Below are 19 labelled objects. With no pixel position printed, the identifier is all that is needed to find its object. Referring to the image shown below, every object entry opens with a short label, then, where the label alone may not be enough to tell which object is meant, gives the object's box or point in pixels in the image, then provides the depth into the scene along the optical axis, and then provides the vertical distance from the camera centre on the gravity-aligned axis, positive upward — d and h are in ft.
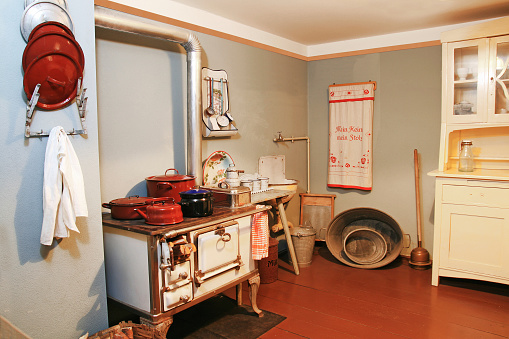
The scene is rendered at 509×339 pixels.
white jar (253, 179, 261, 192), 10.89 -1.03
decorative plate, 10.53 -0.55
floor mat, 8.55 -3.87
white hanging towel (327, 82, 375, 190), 13.89 +0.32
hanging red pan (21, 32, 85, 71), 5.99 +1.54
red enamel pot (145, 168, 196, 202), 8.29 -0.79
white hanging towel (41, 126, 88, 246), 6.11 -0.62
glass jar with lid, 11.09 -0.39
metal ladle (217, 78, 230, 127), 10.83 +0.74
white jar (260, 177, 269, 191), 11.13 -1.02
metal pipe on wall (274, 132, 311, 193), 13.55 +0.21
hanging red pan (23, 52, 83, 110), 6.02 +1.05
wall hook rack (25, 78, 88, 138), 6.02 +0.58
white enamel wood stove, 6.81 -2.05
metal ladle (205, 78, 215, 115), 10.48 +1.20
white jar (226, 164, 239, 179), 9.68 -0.64
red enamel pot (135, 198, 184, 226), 7.03 -1.16
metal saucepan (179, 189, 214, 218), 7.69 -1.07
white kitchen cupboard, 10.11 -0.84
